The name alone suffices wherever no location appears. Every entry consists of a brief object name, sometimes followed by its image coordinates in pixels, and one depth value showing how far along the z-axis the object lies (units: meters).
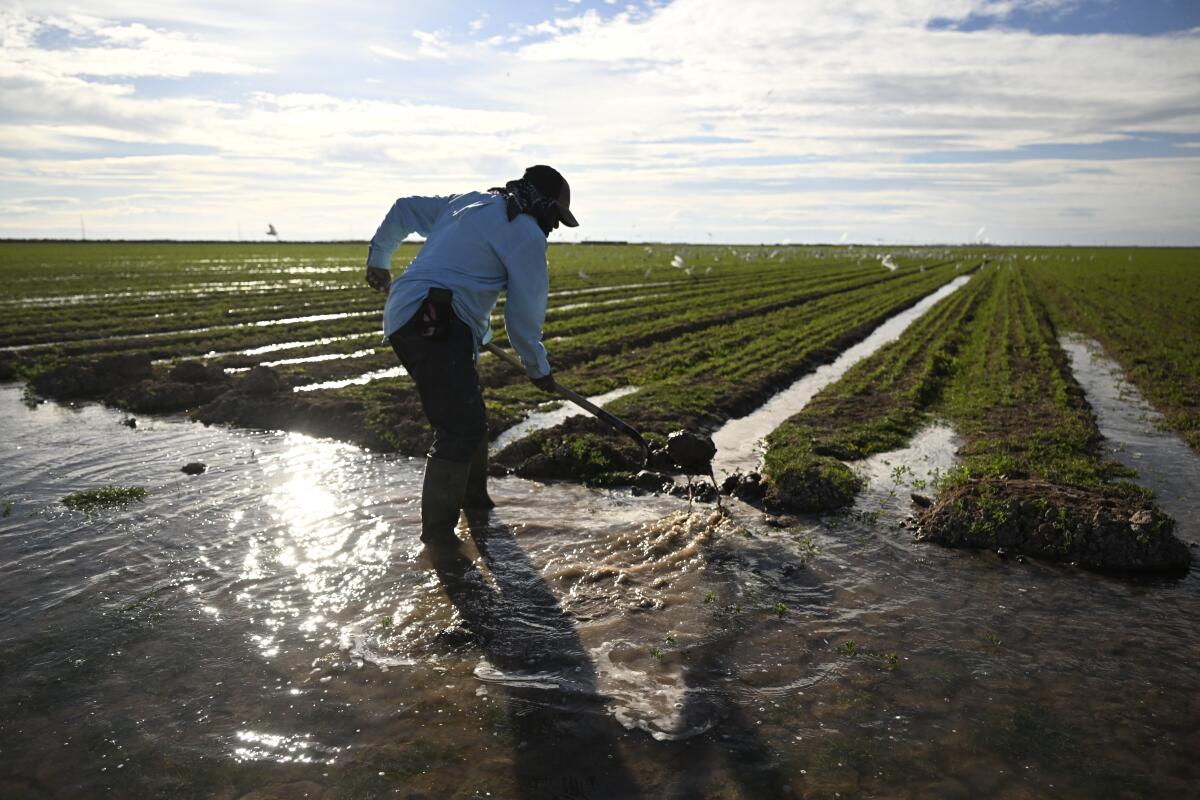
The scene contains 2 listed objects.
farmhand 5.60
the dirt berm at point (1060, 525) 6.21
